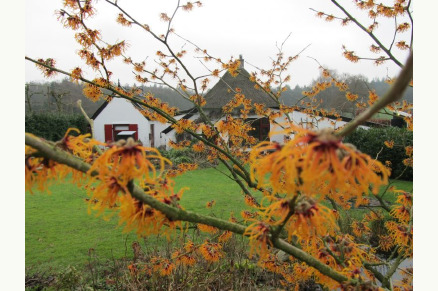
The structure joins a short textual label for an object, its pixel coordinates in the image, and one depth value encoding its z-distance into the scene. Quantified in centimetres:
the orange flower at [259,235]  95
